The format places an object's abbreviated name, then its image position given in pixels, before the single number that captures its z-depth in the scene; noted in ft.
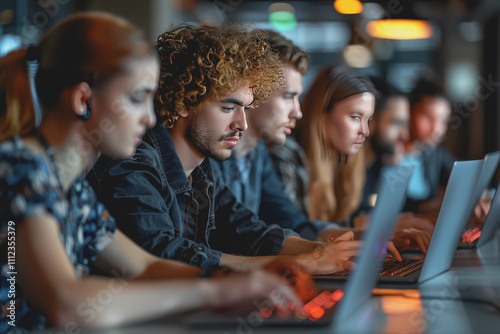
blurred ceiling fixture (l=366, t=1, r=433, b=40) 16.81
